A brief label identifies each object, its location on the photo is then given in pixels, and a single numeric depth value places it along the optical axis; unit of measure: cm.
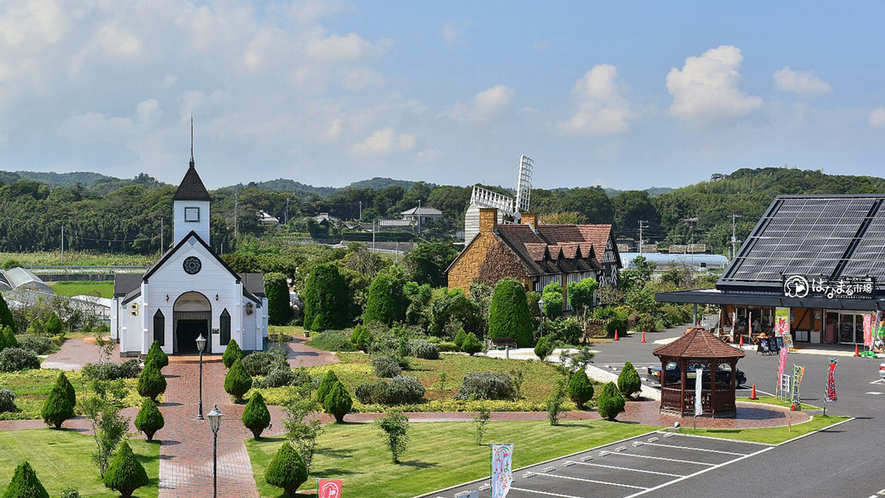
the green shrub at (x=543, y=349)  4419
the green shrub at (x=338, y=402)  3011
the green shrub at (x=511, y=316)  5138
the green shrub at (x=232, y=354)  4247
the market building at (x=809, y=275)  5084
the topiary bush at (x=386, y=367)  3944
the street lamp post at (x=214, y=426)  2164
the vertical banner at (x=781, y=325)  5106
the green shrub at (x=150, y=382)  3400
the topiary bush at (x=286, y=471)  2183
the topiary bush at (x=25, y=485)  1841
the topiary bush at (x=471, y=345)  4841
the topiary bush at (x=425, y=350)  4638
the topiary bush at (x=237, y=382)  3359
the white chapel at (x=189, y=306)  4797
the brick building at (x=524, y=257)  6372
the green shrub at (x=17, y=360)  4175
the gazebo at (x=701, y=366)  3069
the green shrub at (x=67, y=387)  2973
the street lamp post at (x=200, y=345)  3120
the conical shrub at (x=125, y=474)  2139
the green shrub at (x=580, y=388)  3234
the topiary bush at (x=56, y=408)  2878
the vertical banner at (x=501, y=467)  1933
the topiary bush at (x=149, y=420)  2725
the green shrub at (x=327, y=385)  3184
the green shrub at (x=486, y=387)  3478
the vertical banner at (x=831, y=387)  3272
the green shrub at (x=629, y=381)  3434
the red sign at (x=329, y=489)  1822
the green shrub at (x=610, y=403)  3073
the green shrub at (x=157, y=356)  3962
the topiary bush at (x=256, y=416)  2759
